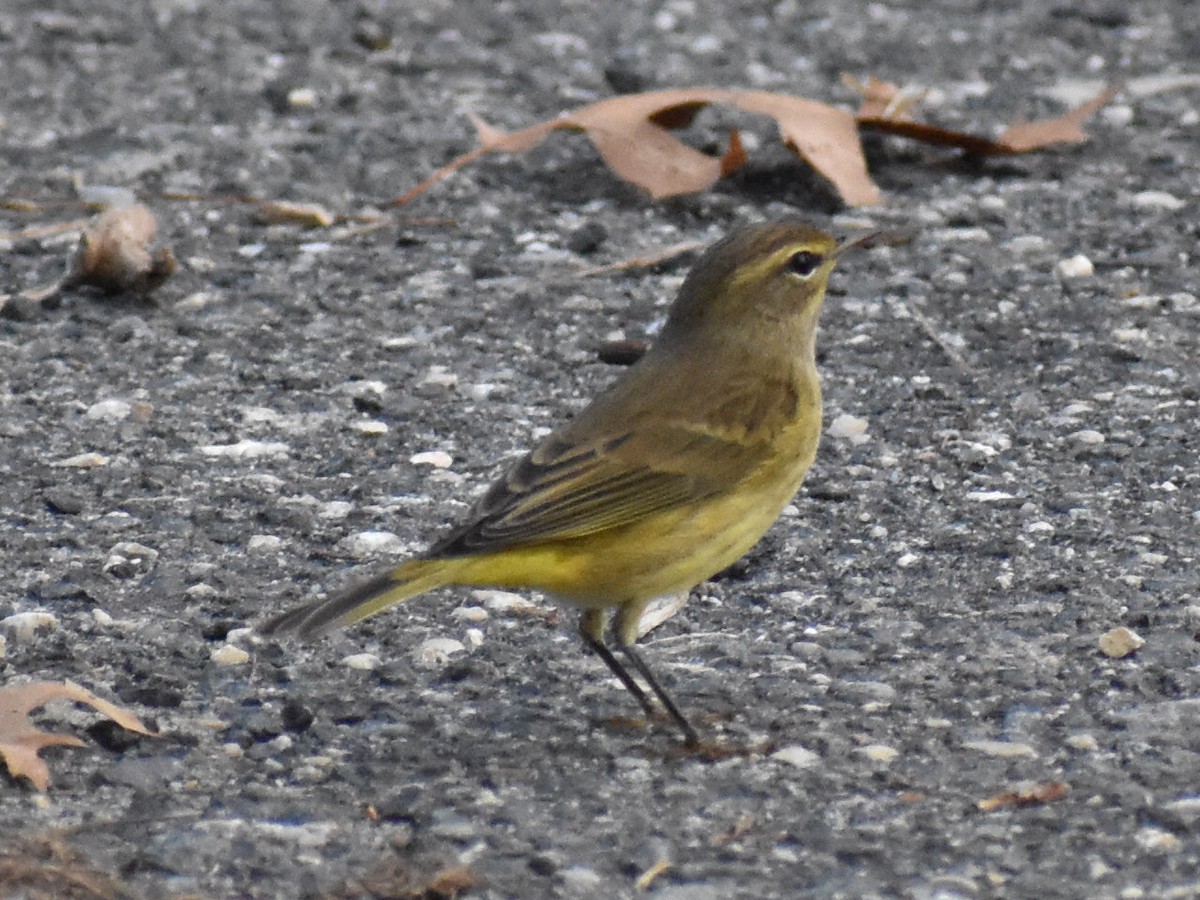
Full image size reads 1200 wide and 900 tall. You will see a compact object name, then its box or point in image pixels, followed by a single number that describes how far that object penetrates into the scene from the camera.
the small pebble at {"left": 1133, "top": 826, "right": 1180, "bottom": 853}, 7.55
